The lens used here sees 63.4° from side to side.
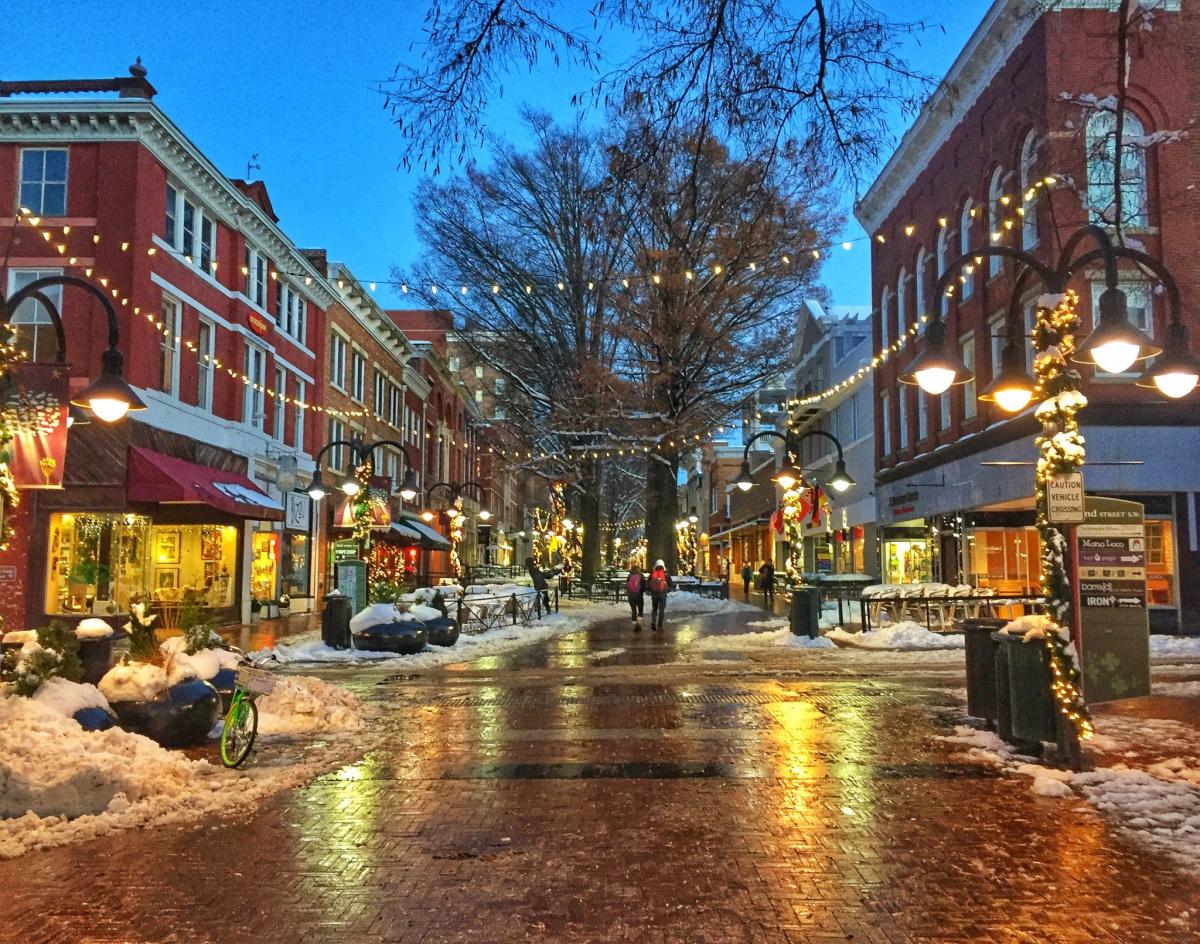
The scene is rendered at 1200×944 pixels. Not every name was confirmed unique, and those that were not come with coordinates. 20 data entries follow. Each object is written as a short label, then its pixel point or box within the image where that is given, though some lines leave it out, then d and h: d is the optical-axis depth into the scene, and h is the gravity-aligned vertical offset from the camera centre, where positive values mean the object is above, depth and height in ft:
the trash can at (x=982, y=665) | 30.96 -3.54
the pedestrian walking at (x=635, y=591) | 79.92 -2.88
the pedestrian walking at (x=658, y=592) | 75.79 -2.81
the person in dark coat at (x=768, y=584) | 110.93 -3.22
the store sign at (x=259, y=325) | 88.29 +21.40
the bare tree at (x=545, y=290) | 103.55 +29.41
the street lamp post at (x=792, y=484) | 70.03 +5.24
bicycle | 26.04 -4.67
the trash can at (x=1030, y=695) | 26.20 -3.80
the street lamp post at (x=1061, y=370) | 26.14 +5.34
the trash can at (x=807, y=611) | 63.00 -3.58
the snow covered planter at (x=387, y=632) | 56.95 -4.45
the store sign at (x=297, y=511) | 97.96 +4.68
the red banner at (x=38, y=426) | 33.32 +5.33
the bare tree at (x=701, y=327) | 83.66 +22.48
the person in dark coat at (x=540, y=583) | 89.04 -2.48
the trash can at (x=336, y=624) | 57.36 -3.99
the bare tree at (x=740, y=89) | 21.95 +10.91
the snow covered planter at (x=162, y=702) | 27.81 -4.18
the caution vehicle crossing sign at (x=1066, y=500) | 27.78 +1.58
